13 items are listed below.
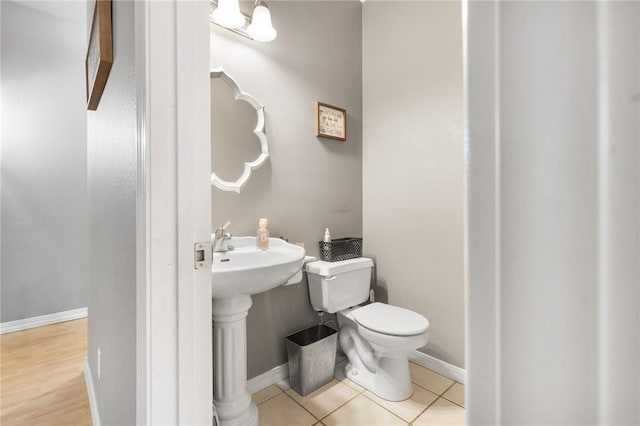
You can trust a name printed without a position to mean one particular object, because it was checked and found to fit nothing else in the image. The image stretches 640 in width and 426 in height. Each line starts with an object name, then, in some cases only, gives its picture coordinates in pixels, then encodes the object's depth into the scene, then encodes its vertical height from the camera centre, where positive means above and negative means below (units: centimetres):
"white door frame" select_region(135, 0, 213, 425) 61 +1
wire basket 189 -25
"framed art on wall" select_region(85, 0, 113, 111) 90 +53
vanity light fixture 147 +98
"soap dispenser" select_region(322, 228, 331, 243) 192 -17
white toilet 152 -62
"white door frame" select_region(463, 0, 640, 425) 17 -1
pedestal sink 122 -59
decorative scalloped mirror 156 +42
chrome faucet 145 -14
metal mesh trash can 163 -84
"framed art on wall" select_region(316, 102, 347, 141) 196 +60
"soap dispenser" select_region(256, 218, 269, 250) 158 -13
